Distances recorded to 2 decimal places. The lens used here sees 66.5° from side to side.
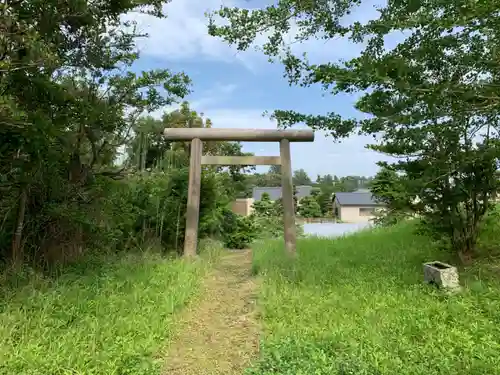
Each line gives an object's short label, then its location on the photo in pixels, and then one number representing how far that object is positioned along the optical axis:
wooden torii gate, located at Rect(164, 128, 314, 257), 6.49
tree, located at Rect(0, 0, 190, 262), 3.25
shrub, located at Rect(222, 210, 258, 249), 9.48
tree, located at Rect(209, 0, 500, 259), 3.50
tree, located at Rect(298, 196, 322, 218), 20.95
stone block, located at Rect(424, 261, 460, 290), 3.71
